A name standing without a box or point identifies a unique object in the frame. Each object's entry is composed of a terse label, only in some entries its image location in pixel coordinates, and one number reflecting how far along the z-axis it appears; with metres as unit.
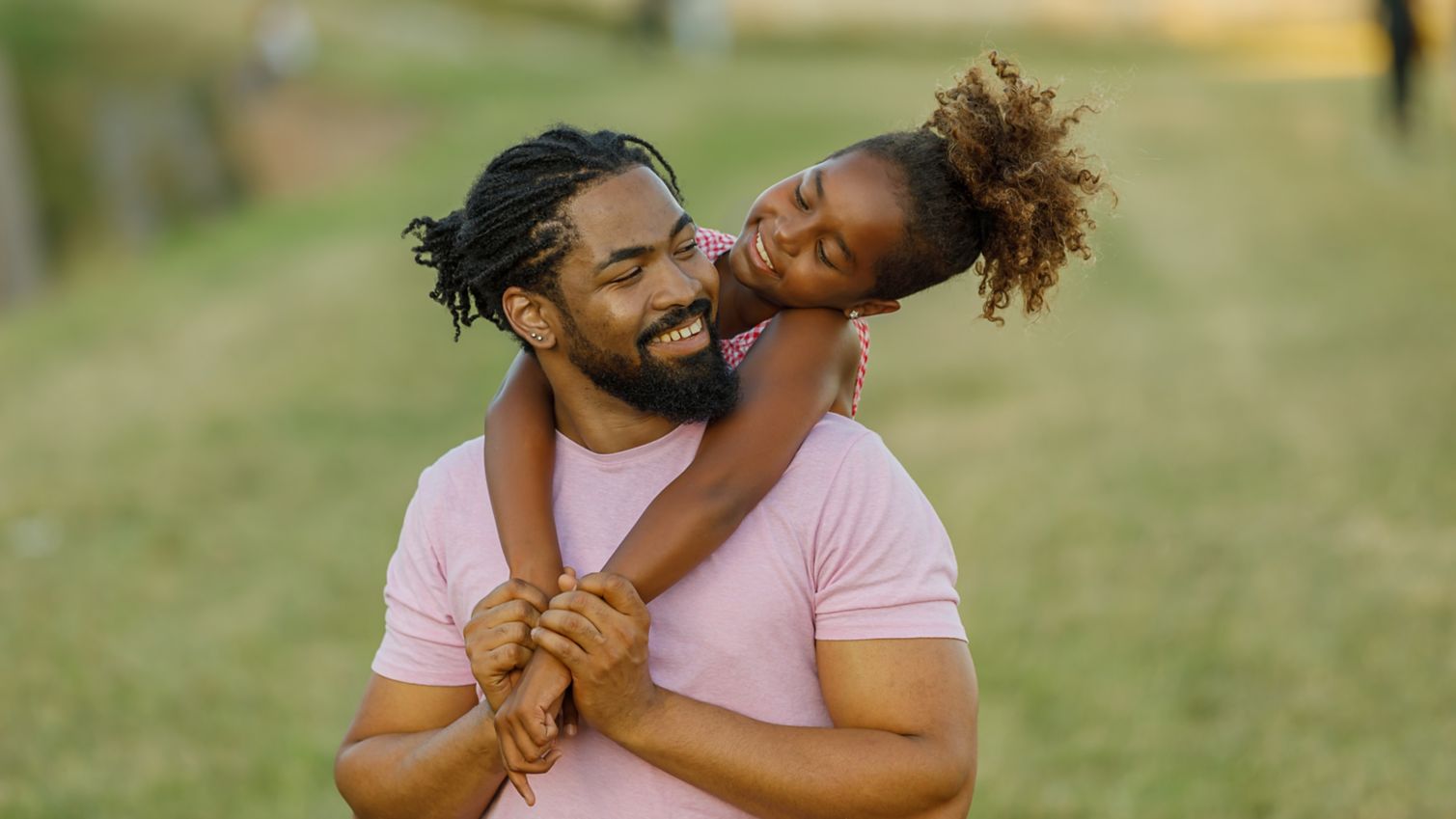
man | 2.52
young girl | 2.64
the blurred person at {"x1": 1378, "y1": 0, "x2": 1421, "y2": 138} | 18.05
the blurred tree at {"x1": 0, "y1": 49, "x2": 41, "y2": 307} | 19.88
